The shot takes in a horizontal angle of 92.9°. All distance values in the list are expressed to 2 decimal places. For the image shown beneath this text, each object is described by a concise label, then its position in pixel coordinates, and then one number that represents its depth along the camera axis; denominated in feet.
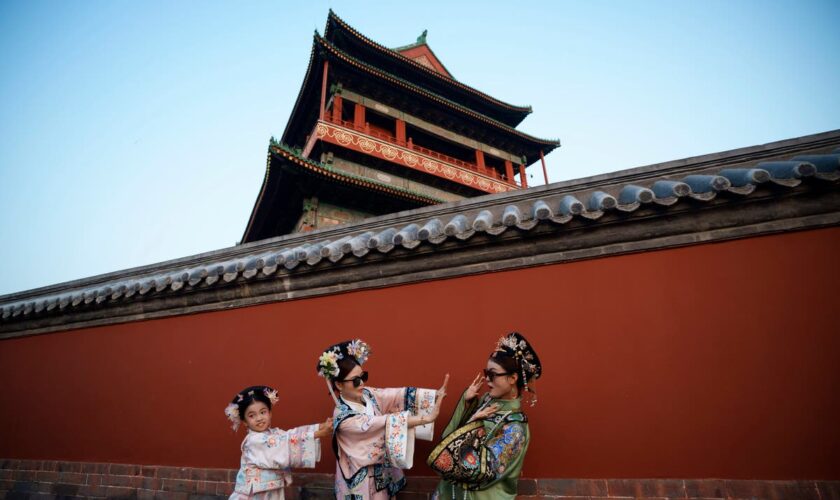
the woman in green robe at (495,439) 7.39
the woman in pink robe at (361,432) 8.47
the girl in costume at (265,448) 9.26
